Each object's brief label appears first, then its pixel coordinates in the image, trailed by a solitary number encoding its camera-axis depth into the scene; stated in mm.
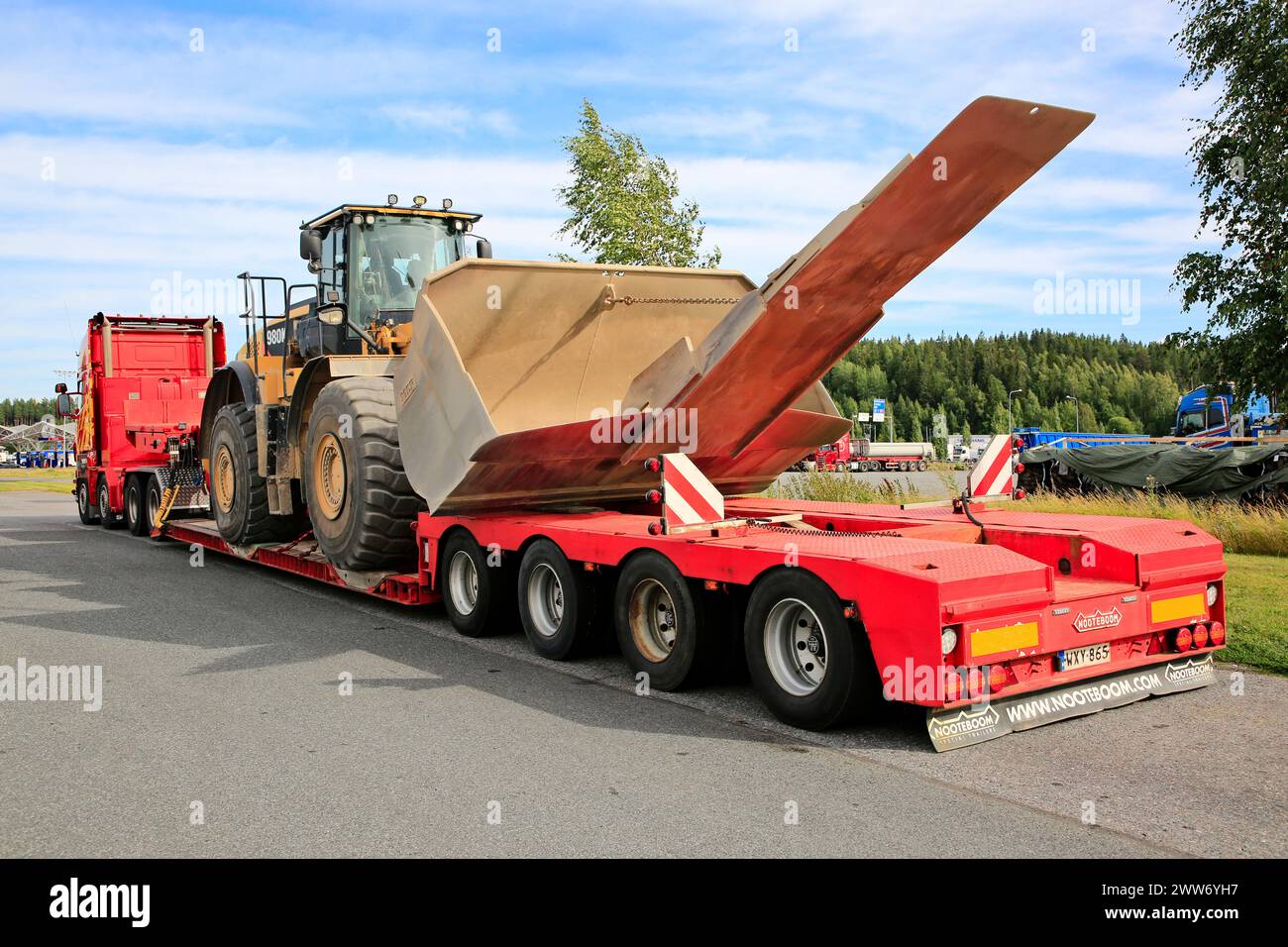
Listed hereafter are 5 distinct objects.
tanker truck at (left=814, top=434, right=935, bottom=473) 68750
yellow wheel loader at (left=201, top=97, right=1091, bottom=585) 6219
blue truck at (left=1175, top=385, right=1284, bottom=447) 23561
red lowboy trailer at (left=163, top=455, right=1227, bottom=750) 5297
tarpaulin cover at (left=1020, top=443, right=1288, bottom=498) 16891
